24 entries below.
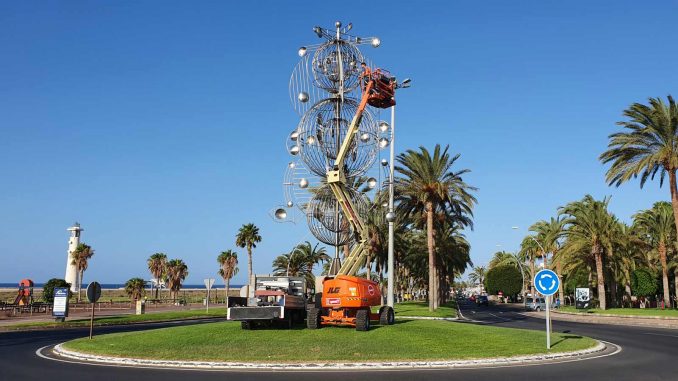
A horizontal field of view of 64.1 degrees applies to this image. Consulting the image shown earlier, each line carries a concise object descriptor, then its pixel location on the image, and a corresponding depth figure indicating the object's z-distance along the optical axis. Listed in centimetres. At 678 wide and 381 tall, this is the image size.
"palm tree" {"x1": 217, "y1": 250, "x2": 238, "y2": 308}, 8394
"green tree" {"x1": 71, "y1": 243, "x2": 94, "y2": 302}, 9133
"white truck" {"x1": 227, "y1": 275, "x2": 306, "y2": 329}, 1966
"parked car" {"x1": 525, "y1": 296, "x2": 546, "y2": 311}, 6353
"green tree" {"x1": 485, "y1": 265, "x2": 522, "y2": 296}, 10575
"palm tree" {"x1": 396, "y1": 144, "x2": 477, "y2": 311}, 4648
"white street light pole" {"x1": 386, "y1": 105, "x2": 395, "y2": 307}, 2843
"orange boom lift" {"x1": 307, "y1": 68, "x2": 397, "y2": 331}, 2047
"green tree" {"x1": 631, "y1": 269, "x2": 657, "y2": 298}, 6919
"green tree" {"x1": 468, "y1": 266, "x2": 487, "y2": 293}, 19288
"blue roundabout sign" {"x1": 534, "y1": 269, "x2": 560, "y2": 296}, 1742
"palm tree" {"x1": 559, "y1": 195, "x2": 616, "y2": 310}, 5581
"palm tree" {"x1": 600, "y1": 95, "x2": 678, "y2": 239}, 4178
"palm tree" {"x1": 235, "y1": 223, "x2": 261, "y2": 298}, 7362
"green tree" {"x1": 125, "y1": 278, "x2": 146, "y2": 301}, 7225
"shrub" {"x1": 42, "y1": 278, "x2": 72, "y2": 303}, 5694
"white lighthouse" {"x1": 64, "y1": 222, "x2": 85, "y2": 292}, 11139
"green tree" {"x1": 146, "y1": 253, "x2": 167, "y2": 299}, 9931
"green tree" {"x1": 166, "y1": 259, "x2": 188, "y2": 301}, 9174
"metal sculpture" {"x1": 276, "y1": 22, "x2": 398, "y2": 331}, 2442
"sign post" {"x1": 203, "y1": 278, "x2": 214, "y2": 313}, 3918
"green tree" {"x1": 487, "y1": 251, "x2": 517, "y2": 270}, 12315
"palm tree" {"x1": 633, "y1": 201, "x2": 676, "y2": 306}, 6103
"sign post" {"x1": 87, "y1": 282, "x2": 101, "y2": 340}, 2067
